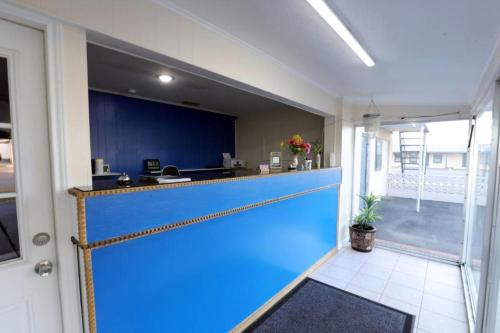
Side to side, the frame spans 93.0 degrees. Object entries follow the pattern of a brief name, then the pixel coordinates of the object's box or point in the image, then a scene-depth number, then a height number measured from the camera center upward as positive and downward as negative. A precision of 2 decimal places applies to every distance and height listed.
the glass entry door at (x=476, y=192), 2.39 -0.44
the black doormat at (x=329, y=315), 2.22 -1.64
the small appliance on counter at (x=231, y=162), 5.50 -0.22
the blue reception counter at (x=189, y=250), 1.26 -0.72
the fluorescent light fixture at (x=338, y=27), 1.38 +0.85
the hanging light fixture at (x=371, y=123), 3.29 +0.42
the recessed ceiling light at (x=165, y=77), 2.94 +0.94
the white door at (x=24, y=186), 1.07 -0.16
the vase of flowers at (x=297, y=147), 3.05 +0.08
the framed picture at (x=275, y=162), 2.86 -0.11
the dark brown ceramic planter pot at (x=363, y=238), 3.84 -1.39
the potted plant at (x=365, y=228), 3.86 -1.25
